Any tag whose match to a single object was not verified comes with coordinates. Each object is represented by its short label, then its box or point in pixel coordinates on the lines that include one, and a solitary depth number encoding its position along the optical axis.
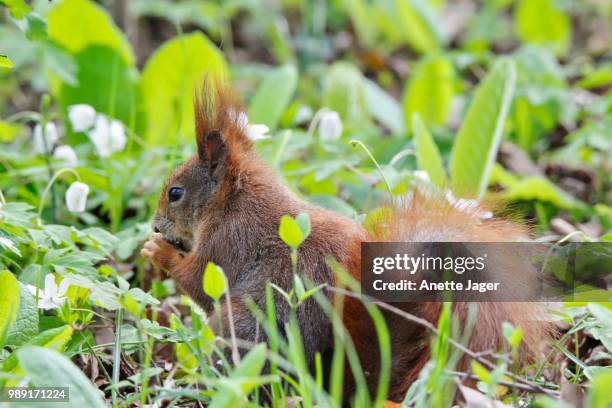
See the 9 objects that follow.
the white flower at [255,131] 4.94
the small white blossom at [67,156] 5.95
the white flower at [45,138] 6.04
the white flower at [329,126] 6.10
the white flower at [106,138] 6.19
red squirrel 3.86
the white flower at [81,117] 6.07
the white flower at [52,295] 4.07
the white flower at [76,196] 5.21
